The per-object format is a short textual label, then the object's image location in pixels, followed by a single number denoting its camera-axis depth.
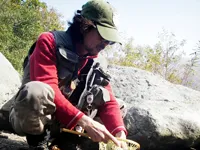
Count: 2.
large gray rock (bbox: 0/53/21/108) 3.88
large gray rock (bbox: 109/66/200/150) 3.78
